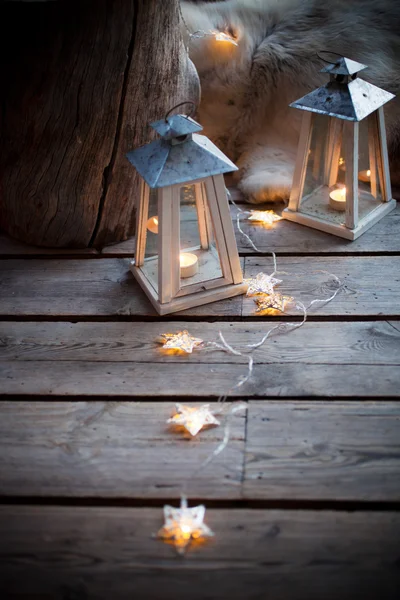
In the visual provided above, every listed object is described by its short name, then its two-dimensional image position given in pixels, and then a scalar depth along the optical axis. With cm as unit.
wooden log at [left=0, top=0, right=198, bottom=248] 130
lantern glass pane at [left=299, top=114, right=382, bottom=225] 148
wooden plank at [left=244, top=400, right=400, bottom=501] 91
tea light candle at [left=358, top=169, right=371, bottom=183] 154
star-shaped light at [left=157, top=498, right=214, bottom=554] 85
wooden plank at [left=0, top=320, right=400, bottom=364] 116
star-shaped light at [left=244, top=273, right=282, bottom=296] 133
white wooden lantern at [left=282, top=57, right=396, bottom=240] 139
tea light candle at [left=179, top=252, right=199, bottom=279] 131
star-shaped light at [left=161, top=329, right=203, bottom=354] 118
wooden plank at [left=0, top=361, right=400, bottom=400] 108
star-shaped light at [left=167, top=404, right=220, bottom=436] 101
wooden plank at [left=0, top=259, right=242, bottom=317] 131
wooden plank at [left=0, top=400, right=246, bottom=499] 92
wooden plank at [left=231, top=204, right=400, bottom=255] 148
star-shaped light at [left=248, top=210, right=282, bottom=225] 161
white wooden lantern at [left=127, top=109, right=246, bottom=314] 117
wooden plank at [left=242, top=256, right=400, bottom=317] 128
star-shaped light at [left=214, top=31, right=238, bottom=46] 176
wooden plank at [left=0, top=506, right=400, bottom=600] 79
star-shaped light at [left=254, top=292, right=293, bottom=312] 129
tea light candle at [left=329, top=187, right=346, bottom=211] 154
